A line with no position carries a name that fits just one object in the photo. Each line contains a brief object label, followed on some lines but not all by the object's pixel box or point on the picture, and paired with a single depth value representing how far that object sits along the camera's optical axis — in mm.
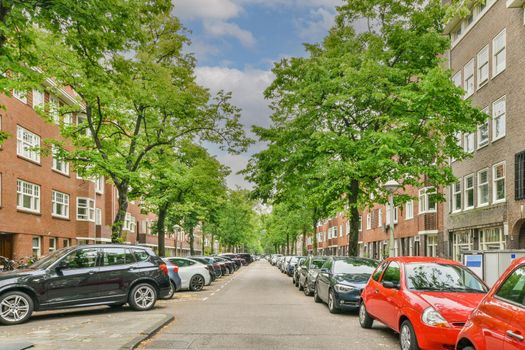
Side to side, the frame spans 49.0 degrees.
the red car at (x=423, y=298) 8125
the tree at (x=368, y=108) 22094
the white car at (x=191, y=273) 23422
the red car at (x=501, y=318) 5035
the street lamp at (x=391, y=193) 17672
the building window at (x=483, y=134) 26688
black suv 12484
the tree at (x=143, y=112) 22547
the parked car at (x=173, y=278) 19269
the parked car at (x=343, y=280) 14438
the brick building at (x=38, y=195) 28406
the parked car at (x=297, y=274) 26459
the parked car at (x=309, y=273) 20875
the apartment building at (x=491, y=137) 23406
